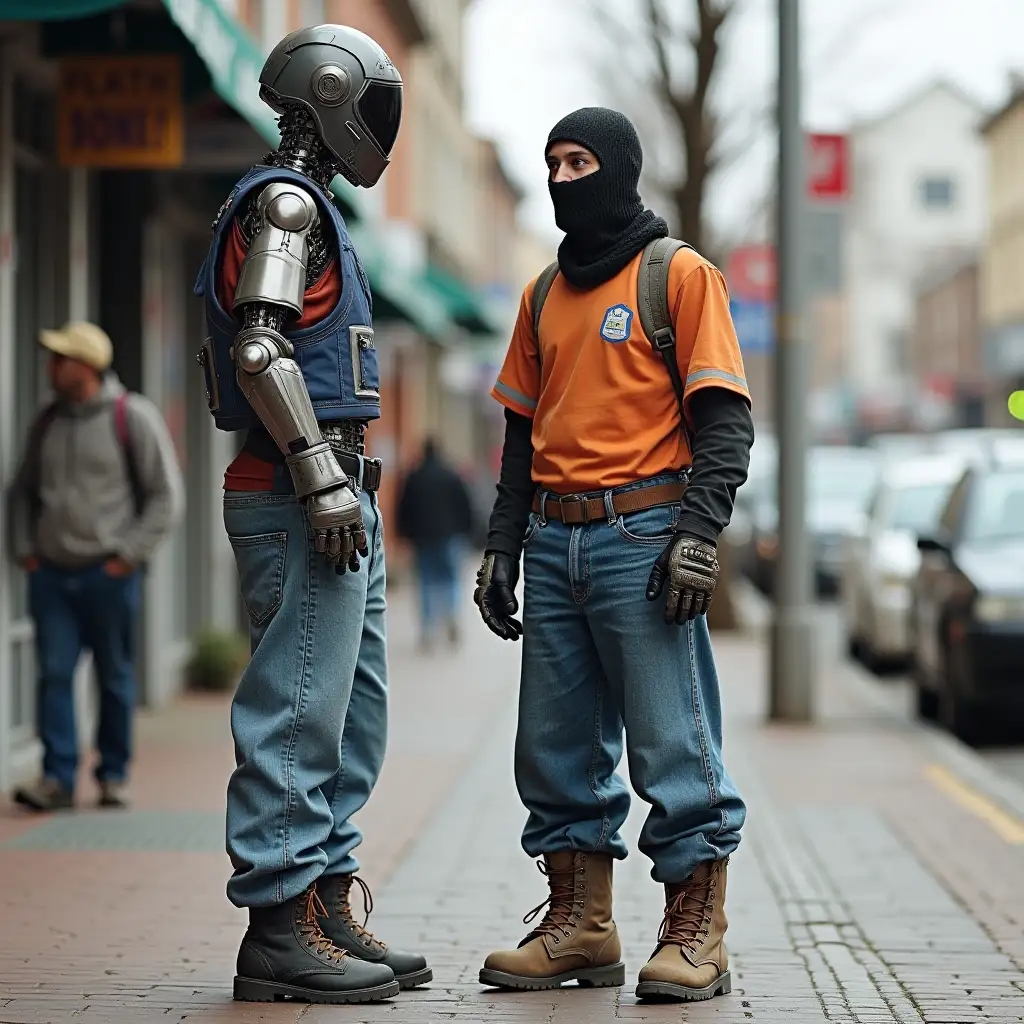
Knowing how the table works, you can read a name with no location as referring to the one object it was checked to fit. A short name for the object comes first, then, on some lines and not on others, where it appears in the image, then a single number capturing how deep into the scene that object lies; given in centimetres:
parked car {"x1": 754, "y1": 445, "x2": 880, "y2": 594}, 2350
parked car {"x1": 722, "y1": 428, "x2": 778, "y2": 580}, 2786
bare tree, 1781
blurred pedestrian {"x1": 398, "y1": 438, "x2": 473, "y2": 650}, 1716
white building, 7600
